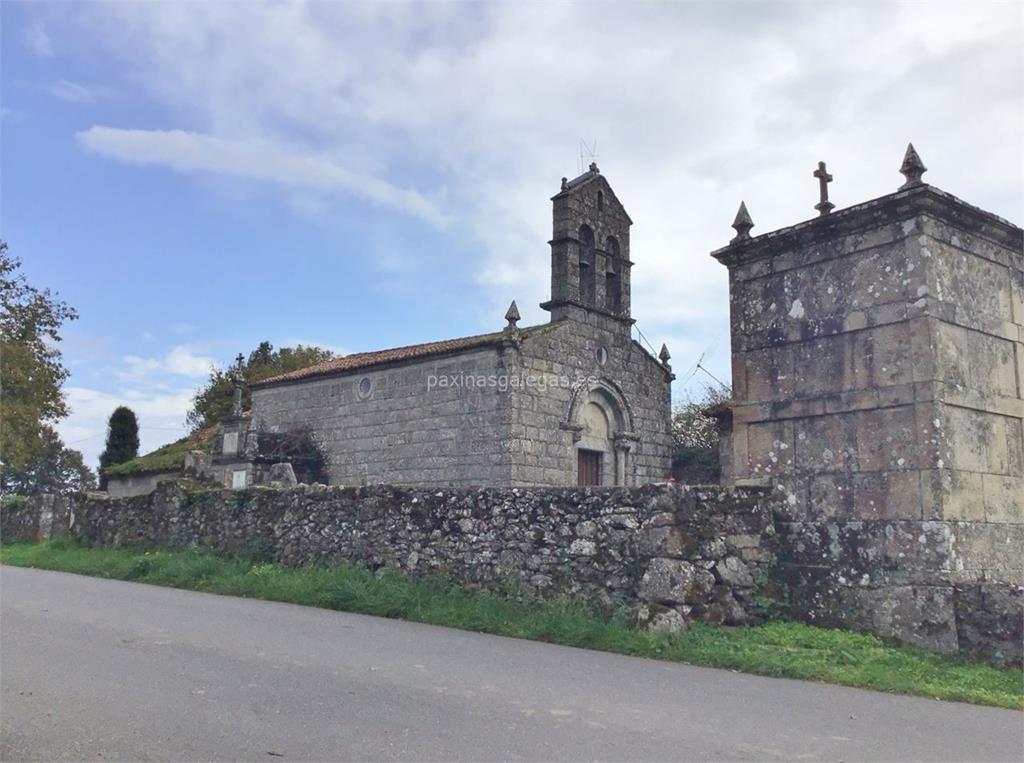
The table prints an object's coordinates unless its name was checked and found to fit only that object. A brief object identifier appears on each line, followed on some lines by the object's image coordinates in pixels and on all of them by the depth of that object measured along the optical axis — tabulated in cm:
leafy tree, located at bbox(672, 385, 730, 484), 2364
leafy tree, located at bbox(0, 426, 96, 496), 6694
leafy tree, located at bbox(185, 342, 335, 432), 4019
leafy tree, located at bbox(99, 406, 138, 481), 3822
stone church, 1909
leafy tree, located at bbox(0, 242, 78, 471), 2745
